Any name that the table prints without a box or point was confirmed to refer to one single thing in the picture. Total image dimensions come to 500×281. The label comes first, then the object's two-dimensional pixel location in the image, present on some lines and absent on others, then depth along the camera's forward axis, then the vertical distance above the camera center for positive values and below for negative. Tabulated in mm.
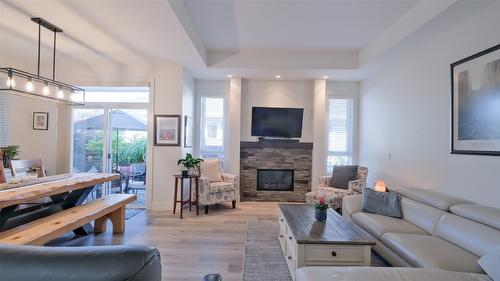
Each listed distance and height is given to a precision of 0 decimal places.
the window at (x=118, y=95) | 5203 +908
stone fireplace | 5891 -491
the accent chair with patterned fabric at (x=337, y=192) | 4633 -834
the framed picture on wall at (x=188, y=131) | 5227 +230
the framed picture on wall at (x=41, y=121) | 5008 +360
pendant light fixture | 2807 +696
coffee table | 2258 -865
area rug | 2561 -1257
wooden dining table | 2436 -526
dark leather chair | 672 -319
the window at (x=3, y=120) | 4578 +328
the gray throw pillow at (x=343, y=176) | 5034 -586
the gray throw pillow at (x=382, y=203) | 3301 -733
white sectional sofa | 1744 -832
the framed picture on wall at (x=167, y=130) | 4951 +224
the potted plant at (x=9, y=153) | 4164 -224
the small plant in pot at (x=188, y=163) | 4688 -379
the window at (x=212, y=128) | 6082 +339
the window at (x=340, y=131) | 6043 +316
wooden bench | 2219 -816
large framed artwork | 2580 +462
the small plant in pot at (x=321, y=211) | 2861 -716
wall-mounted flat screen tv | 5855 +501
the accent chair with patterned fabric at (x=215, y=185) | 4770 -776
